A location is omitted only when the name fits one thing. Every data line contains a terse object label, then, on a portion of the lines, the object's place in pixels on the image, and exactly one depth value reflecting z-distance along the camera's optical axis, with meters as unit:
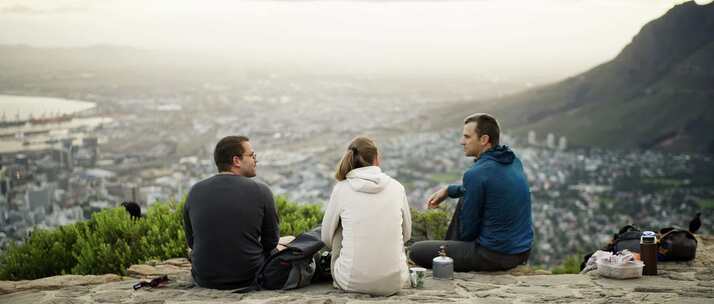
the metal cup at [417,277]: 5.85
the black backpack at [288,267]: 5.63
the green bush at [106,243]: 8.15
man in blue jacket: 6.31
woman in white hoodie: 5.41
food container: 6.16
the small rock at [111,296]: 5.52
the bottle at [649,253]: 6.32
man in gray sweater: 5.43
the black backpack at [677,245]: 6.84
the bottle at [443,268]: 6.25
